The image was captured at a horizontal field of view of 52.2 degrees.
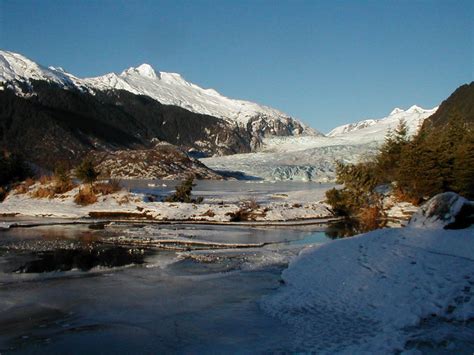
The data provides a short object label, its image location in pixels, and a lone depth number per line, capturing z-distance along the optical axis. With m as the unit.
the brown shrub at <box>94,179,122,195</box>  29.39
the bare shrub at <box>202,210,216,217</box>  25.90
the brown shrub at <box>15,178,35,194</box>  31.19
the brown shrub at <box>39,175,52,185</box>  31.23
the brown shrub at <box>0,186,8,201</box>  31.16
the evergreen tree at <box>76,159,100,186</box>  29.41
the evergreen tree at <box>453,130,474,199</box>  28.62
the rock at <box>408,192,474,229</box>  12.52
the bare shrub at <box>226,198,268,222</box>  26.17
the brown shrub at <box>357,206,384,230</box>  26.00
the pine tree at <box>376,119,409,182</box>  36.75
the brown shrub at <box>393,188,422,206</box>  29.91
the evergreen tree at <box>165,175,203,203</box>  31.95
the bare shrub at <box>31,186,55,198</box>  29.70
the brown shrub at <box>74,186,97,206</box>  28.33
